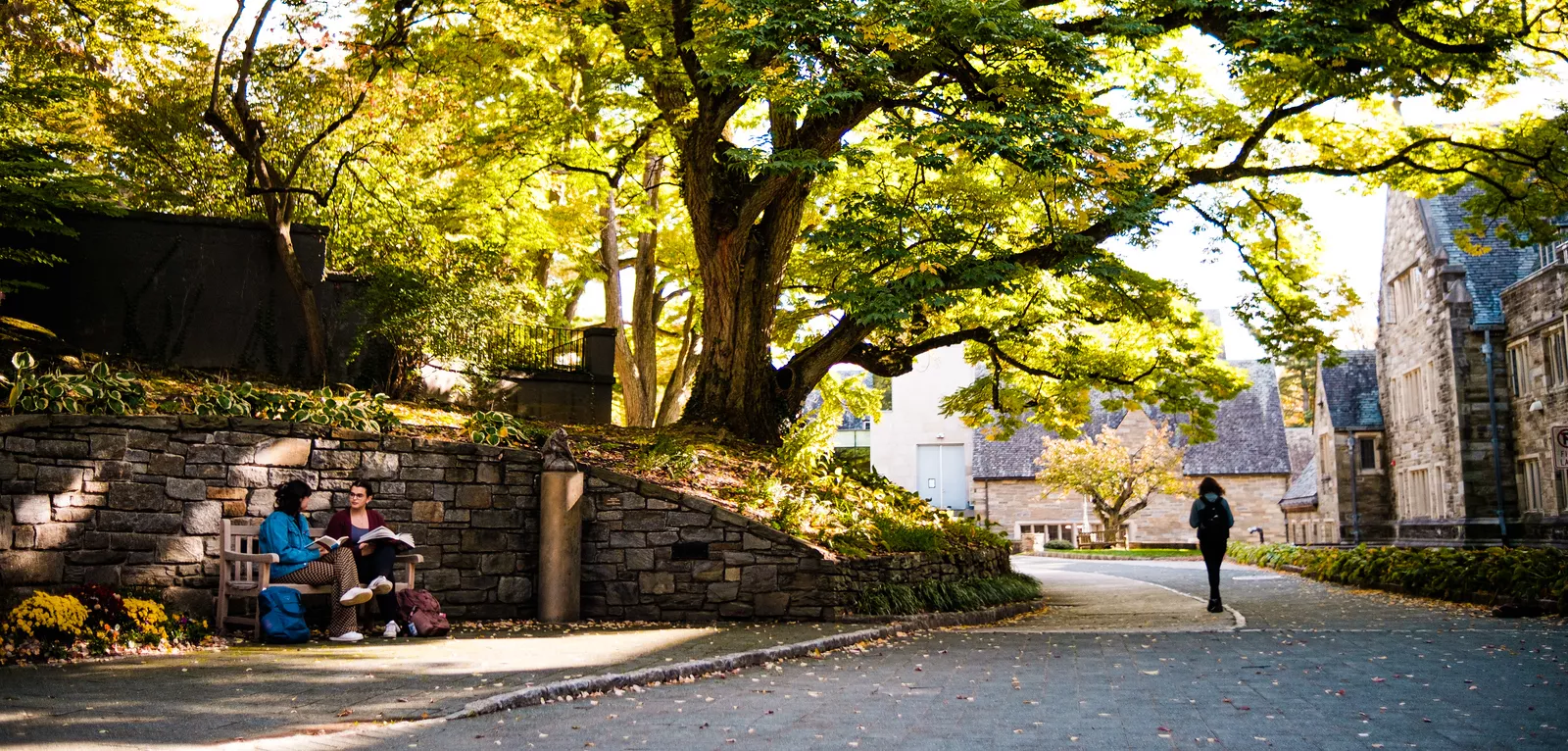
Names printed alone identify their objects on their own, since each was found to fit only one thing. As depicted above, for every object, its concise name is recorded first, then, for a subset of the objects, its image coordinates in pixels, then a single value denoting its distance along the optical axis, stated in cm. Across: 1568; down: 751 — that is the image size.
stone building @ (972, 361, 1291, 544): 4403
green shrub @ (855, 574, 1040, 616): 1206
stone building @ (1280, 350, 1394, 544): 3344
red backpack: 978
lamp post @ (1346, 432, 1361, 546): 3319
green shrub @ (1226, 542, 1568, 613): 1452
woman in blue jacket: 942
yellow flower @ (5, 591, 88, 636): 793
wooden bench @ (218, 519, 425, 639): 930
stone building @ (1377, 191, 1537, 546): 2630
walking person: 1464
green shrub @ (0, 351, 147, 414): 958
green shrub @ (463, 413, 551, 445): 1198
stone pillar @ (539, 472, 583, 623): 1130
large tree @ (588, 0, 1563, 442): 1168
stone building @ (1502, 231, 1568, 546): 2342
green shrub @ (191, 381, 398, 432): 1078
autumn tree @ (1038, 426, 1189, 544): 3984
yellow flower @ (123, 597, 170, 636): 877
